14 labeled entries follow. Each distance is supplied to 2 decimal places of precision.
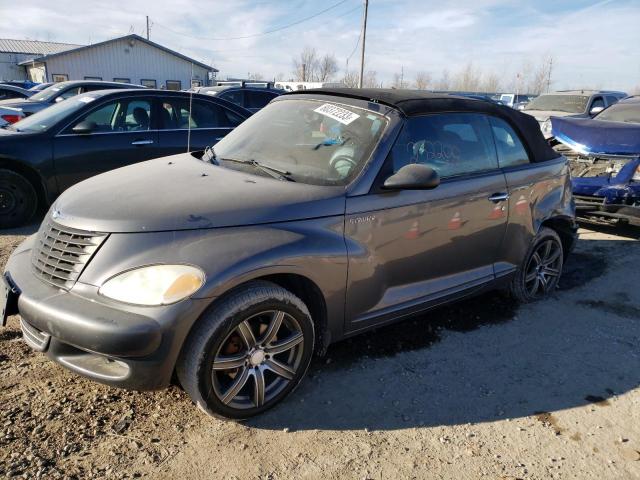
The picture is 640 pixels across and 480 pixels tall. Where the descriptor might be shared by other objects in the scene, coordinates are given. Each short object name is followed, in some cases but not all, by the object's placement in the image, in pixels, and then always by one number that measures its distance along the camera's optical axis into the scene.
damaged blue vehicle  5.88
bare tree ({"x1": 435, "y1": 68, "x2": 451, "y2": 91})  75.59
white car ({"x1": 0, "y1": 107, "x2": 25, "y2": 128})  9.69
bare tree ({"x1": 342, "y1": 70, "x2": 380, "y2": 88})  47.41
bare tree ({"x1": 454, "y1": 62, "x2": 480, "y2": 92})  79.88
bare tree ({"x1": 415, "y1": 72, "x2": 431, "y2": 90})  67.70
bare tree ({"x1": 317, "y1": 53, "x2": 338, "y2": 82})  72.61
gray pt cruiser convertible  2.31
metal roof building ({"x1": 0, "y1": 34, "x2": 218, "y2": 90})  35.97
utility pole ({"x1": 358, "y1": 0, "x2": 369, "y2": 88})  32.41
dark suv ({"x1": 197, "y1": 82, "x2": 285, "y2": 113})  13.05
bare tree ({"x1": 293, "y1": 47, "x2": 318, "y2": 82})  62.81
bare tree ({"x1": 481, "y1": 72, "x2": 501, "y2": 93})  79.74
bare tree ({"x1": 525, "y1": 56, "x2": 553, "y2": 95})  74.97
